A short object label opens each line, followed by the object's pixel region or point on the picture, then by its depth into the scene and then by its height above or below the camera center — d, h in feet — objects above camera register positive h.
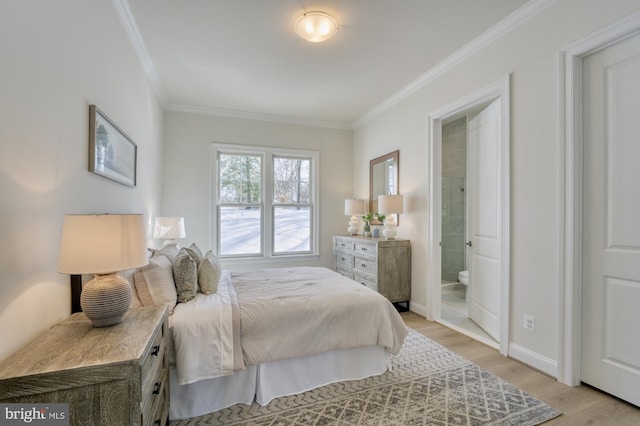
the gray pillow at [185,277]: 6.63 -1.47
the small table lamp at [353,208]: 14.78 +0.26
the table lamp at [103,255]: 3.99 -0.61
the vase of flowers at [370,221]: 14.11 -0.37
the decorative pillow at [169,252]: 7.70 -1.08
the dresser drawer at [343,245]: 13.79 -1.54
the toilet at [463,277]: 13.71 -3.00
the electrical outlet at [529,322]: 7.52 -2.79
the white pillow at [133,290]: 5.73 -1.55
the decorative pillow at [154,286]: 5.92 -1.51
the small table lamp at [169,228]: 10.77 -0.57
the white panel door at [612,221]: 5.98 -0.15
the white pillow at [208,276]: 7.18 -1.57
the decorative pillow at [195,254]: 8.00 -1.15
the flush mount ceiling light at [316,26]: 7.69 +5.06
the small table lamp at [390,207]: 12.15 +0.26
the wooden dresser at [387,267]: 11.73 -2.17
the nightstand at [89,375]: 3.12 -1.78
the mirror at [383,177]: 13.26 +1.76
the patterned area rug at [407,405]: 5.69 -3.97
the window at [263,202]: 15.00 +0.59
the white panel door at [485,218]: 9.38 -0.15
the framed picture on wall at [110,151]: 5.84 +1.45
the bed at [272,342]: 5.74 -2.75
